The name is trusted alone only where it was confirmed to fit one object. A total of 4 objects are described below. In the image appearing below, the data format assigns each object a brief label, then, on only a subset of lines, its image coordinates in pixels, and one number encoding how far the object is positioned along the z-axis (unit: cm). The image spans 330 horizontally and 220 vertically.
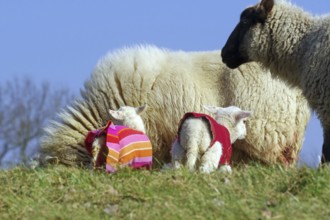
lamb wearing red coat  1087
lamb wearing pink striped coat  1115
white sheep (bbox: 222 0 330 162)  1091
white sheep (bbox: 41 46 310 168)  1478
